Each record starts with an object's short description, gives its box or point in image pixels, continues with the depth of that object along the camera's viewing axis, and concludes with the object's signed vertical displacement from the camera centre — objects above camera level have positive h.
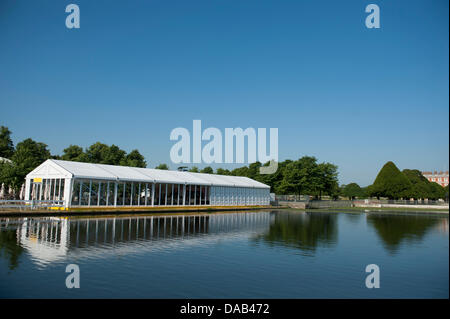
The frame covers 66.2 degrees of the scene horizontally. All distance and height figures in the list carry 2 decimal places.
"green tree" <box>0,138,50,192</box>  41.06 +2.10
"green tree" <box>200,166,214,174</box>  84.69 +4.68
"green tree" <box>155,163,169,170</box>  68.61 +4.38
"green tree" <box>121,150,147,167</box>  70.19 +6.33
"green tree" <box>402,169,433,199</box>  79.51 +1.39
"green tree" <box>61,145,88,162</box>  61.38 +6.22
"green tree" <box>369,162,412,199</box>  79.69 +1.91
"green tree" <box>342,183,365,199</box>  101.50 -0.09
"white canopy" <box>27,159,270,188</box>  33.12 +1.52
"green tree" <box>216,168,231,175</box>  83.00 +4.38
